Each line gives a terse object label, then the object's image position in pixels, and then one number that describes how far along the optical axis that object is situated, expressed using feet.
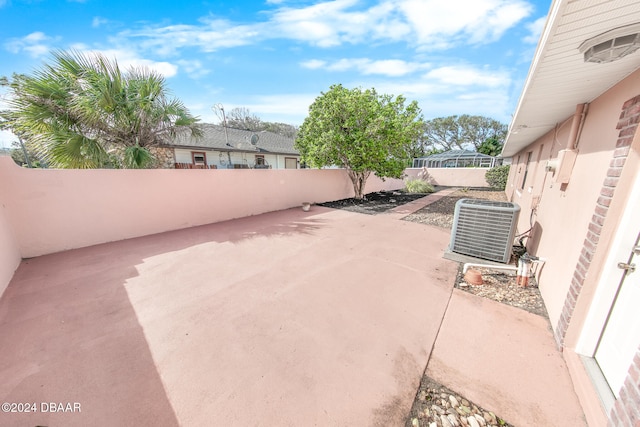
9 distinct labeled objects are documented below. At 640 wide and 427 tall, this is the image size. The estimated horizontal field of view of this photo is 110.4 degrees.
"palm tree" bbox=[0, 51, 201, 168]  13.12
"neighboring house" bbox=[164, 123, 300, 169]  42.78
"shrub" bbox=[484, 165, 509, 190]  49.08
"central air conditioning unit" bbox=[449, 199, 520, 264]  11.43
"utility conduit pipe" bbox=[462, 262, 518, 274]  10.96
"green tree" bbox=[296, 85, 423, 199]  27.12
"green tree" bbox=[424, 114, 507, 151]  107.14
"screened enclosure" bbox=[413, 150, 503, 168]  71.22
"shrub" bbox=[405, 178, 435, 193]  43.80
